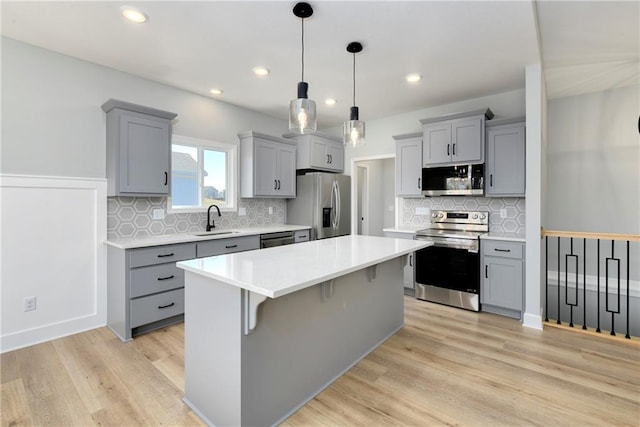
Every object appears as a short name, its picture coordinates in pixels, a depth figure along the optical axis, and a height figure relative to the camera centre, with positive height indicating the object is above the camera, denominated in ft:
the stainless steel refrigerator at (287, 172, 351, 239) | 15.15 +0.44
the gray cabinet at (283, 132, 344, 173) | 15.44 +3.23
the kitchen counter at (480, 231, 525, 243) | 10.83 -0.87
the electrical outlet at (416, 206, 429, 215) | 14.67 +0.15
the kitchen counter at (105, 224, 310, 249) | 9.28 -0.87
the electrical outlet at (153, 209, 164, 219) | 11.46 -0.03
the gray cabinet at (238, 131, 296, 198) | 13.88 +2.25
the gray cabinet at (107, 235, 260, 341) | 9.10 -2.34
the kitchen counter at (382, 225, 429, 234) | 13.23 -0.73
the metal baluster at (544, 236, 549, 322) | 13.67 -4.21
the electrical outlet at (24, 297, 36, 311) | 8.79 -2.65
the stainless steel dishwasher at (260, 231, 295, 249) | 12.85 -1.15
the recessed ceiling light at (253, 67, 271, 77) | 10.35 +4.94
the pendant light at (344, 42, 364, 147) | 7.91 +2.15
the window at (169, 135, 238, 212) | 12.34 +1.68
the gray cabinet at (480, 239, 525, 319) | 10.73 -2.32
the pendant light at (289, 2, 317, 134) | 6.53 +2.19
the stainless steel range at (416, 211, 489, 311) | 11.61 -1.97
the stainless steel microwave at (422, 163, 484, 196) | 12.25 +1.39
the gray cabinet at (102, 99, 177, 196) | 9.80 +2.14
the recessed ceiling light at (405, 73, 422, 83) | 10.84 +4.94
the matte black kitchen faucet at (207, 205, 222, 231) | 12.56 -0.36
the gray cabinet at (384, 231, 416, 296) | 13.30 -2.55
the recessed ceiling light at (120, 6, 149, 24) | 7.20 +4.83
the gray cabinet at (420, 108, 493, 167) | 11.97 +3.09
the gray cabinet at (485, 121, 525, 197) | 11.28 +2.03
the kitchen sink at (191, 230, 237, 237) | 11.84 -0.82
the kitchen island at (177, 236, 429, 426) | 5.12 -2.29
